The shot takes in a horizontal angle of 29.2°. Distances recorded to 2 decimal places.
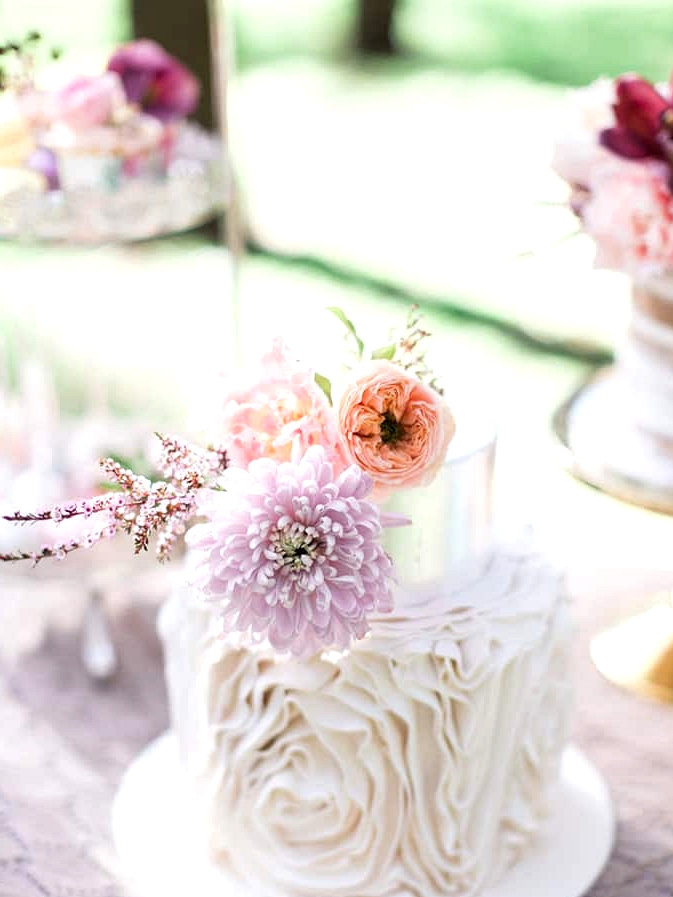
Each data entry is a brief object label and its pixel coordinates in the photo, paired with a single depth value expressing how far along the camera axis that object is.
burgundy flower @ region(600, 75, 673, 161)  1.32
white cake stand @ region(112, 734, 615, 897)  1.28
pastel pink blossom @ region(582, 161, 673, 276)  1.31
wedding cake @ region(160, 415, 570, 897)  1.17
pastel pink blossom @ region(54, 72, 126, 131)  1.82
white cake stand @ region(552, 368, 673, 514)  1.38
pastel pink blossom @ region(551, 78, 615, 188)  1.40
